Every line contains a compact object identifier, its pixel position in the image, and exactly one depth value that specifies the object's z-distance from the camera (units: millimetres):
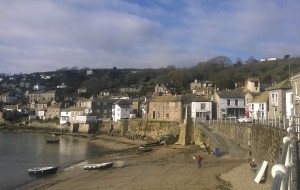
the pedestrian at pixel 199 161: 23727
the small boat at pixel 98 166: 26847
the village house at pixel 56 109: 80299
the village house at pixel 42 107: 86217
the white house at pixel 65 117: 73940
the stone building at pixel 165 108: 52530
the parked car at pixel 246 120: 32770
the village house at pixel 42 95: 114478
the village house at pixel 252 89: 48621
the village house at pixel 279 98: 32637
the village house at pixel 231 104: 49010
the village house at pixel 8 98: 126188
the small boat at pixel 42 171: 25949
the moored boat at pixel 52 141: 49714
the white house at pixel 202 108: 50588
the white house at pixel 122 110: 64764
